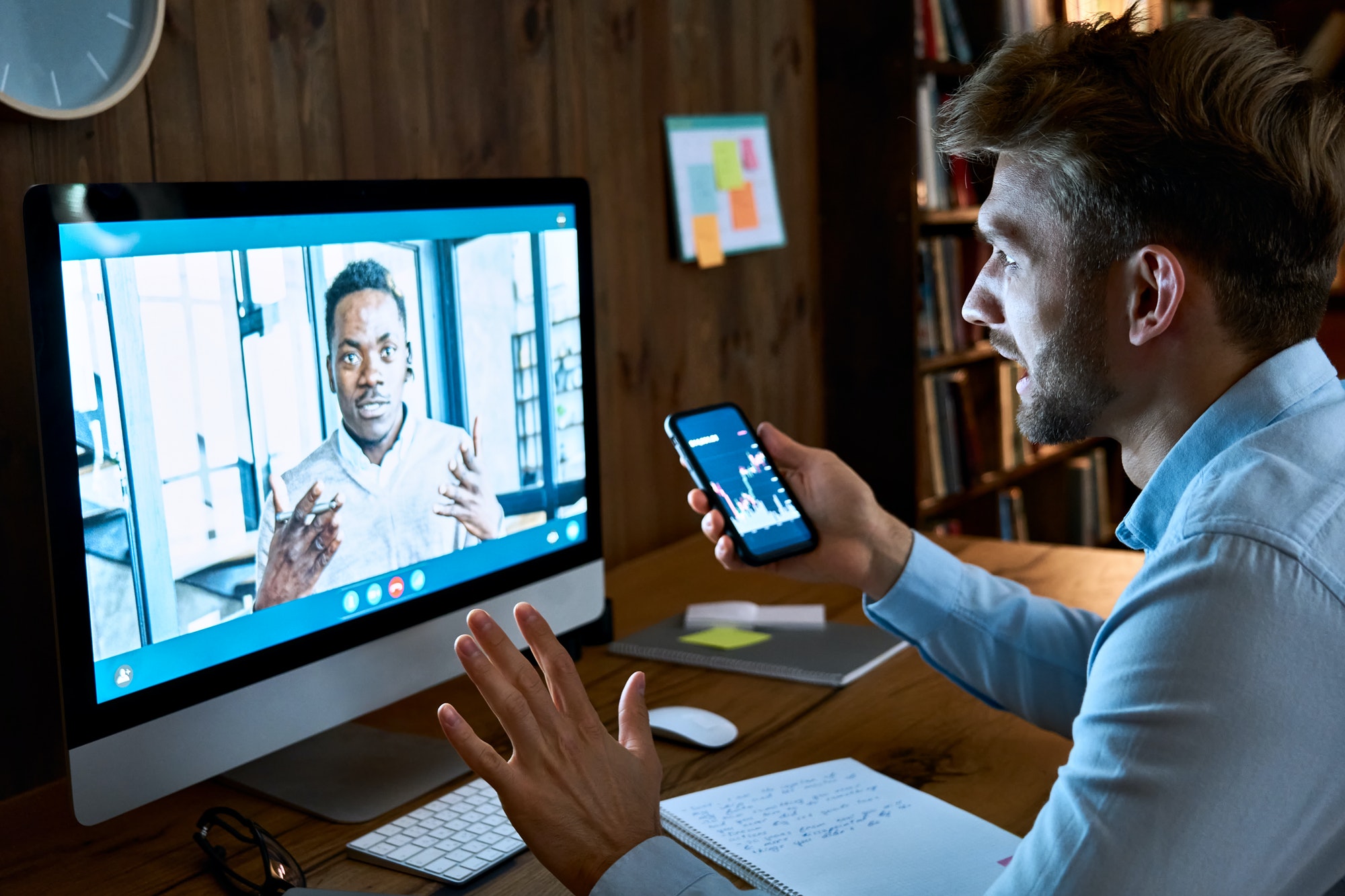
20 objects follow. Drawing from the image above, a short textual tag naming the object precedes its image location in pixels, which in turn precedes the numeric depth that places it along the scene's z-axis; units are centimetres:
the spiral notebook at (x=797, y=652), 132
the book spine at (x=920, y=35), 235
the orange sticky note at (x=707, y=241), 200
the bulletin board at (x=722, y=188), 196
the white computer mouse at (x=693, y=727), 114
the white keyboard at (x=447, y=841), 91
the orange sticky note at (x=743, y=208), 210
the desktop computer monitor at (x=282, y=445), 83
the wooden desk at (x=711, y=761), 92
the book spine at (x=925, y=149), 233
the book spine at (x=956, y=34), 247
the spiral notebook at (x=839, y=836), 89
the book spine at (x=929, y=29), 238
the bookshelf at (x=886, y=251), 226
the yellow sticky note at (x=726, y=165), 204
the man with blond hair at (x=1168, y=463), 66
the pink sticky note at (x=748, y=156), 212
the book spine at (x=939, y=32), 241
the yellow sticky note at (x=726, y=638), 141
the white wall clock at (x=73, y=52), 100
